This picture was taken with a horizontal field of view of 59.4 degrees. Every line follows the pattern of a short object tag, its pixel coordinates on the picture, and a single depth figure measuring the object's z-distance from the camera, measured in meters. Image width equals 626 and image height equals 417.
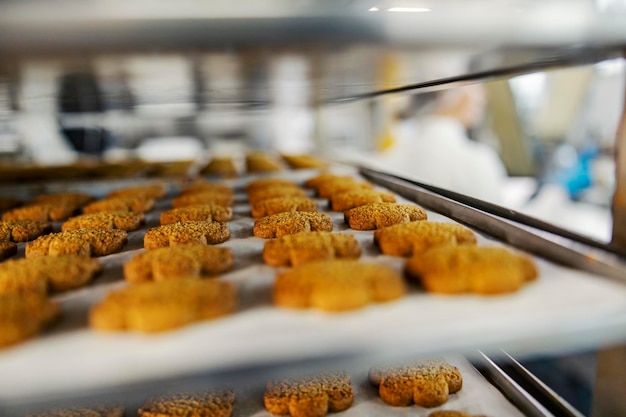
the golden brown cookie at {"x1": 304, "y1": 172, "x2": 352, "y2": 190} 0.71
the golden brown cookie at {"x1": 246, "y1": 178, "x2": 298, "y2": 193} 0.71
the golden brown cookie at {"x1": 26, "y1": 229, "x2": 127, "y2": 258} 0.43
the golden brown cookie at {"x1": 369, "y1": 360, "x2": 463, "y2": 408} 0.41
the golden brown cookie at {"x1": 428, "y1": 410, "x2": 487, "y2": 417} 0.39
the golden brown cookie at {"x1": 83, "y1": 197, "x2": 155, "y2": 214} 0.59
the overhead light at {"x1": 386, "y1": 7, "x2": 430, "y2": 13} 0.31
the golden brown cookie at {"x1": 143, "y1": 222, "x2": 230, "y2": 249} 0.45
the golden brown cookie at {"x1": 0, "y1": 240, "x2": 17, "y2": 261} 0.45
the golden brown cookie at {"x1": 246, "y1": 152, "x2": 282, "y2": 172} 0.97
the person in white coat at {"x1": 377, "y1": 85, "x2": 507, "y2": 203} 1.22
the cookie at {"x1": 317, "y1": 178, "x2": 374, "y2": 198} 0.63
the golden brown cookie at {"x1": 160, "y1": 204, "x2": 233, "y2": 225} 0.52
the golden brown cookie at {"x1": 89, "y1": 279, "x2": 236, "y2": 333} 0.29
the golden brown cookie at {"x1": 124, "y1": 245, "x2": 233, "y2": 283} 0.37
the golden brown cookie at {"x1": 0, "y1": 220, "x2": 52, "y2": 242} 0.49
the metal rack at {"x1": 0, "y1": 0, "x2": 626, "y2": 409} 0.29
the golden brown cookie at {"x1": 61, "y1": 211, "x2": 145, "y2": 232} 0.51
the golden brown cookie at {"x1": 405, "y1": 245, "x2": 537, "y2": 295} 0.32
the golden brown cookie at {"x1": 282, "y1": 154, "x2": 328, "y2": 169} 0.98
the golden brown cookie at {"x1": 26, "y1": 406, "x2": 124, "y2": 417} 0.39
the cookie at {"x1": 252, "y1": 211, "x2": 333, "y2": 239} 0.46
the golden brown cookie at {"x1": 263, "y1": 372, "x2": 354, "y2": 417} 0.40
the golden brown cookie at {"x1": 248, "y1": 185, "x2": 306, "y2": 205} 0.62
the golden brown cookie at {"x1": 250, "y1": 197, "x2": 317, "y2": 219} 0.55
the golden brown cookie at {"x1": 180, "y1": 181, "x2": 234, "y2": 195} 0.69
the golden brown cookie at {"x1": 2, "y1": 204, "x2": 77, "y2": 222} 0.57
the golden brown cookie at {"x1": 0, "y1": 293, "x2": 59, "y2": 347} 0.29
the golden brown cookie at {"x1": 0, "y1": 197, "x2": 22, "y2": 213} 0.67
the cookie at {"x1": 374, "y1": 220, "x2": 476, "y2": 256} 0.40
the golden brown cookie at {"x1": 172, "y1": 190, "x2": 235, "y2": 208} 0.61
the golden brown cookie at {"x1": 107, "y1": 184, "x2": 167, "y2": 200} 0.69
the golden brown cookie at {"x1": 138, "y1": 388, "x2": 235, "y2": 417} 0.39
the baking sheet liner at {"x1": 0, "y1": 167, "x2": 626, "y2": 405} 0.27
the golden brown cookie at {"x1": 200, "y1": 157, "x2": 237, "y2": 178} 0.95
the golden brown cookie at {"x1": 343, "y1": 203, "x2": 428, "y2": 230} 0.48
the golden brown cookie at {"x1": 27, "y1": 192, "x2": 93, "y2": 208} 0.65
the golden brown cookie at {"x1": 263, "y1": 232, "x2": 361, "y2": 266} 0.39
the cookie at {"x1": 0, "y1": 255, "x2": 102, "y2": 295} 0.35
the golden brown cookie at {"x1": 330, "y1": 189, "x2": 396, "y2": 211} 0.56
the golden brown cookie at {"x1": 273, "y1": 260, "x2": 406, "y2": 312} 0.31
